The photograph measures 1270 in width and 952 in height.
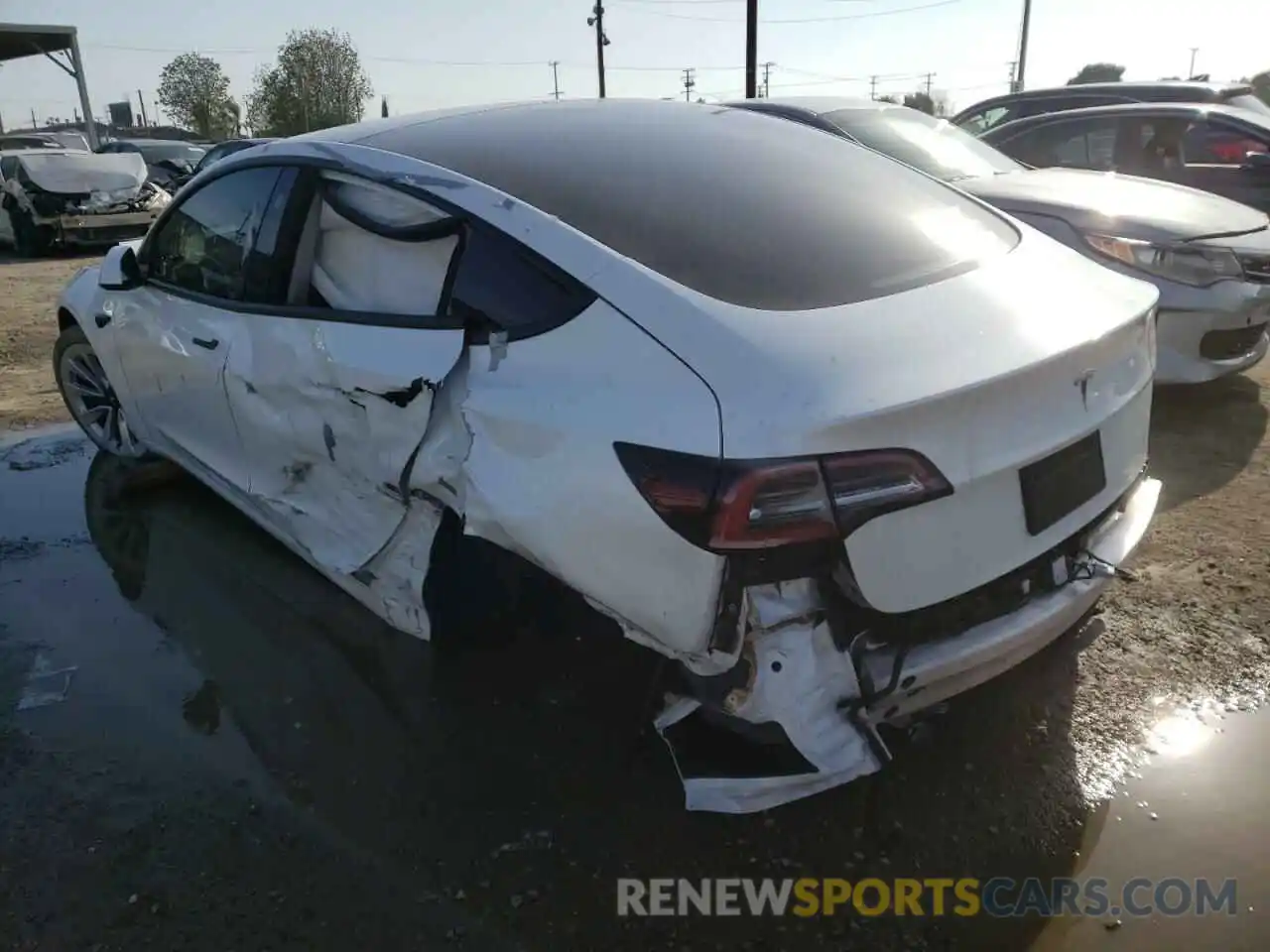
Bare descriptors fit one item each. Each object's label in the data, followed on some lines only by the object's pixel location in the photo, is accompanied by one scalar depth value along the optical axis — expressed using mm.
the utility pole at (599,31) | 40062
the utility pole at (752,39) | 21672
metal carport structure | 25938
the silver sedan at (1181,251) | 4590
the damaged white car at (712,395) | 1917
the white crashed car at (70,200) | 14234
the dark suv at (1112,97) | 8961
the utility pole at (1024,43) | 40375
